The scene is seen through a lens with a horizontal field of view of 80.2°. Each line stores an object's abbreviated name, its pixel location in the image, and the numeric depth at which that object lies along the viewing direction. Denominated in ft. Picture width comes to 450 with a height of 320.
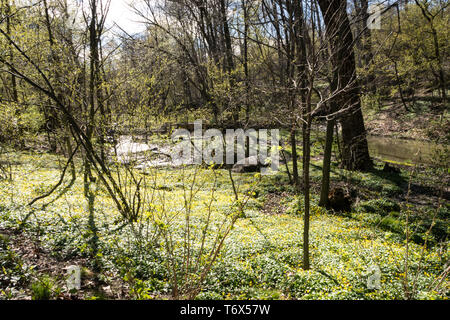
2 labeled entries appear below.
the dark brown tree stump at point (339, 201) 29.63
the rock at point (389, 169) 40.51
